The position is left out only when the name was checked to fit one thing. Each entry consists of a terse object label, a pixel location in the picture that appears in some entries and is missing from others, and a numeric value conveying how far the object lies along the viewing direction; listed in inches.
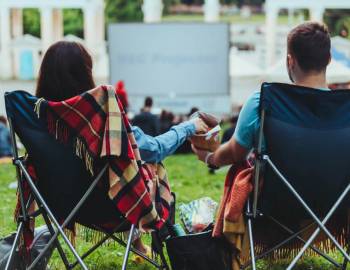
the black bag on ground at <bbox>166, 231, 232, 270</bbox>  150.3
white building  987.1
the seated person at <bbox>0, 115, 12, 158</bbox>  512.4
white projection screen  725.9
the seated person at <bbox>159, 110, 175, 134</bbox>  588.3
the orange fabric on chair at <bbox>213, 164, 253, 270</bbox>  145.9
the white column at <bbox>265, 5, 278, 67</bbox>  1010.1
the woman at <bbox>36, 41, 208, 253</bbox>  146.8
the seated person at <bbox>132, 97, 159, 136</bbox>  531.2
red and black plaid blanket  137.3
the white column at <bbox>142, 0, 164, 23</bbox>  1074.7
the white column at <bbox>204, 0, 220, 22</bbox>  1114.7
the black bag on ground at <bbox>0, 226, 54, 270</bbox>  155.3
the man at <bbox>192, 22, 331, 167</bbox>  140.8
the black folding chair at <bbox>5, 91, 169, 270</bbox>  140.4
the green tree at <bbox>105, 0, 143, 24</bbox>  1850.4
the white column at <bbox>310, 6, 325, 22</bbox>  899.0
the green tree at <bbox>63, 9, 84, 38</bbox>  1763.0
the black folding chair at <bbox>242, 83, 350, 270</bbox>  138.3
